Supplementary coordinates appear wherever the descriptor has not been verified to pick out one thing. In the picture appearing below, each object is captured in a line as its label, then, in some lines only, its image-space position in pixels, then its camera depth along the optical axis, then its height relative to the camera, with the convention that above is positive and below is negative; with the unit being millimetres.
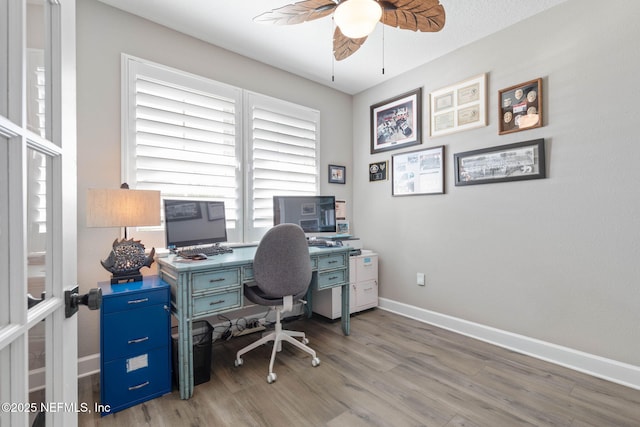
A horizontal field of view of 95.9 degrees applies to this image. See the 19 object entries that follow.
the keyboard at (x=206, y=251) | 2086 -290
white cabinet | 3072 -882
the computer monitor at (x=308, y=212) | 2820 +10
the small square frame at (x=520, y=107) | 2311 +869
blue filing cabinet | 1667 -783
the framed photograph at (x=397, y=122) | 3166 +1058
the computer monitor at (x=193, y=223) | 2178 -71
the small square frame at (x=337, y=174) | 3676 +499
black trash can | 1947 -963
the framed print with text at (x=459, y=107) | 2643 +1025
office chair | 2045 -428
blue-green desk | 1805 -494
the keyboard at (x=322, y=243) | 2803 -296
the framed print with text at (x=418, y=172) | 2973 +439
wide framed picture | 2322 +422
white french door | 479 +7
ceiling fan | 1426 +1135
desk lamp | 1815 -19
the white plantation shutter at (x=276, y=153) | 2955 +663
